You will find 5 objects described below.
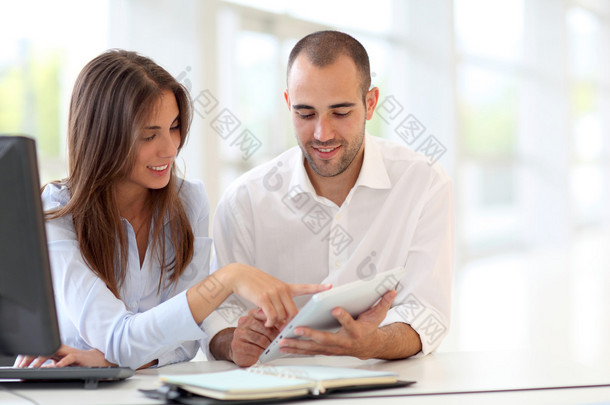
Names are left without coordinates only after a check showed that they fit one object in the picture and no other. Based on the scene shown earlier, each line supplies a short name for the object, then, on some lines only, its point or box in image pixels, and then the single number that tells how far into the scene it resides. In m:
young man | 3.16
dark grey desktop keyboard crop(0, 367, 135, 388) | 2.76
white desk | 2.72
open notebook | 2.67
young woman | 2.89
